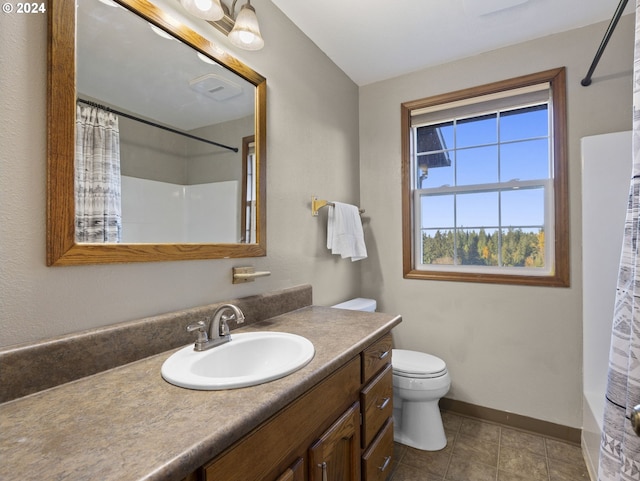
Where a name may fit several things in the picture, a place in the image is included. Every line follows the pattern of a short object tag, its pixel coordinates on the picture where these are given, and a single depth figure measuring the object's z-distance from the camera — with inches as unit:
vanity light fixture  45.1
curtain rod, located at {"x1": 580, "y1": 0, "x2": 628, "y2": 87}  47.9
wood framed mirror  33.6
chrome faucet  41.4
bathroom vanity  21.2
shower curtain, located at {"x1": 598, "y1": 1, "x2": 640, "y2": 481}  25.4
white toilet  71.2
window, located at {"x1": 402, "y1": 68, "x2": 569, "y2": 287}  78.0
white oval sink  32.0
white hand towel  79.2
